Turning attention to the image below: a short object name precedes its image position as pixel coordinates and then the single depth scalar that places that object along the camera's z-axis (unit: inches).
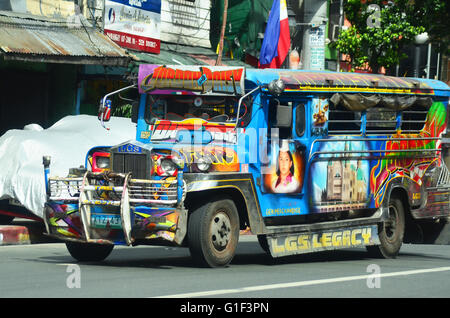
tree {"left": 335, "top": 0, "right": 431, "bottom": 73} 1168.8
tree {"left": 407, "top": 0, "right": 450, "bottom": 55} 1124.5
